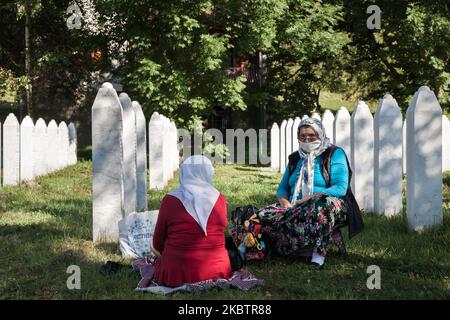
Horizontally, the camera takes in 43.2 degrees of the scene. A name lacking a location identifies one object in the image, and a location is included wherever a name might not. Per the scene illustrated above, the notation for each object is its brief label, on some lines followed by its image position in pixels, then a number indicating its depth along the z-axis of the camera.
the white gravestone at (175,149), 15.93
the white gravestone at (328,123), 10.50
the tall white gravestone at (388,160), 7.68
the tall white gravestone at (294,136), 14.83
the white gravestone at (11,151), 12.00
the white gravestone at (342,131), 9.09
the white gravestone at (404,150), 13.46
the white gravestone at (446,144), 14.52
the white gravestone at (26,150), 12.33
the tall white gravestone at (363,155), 8.28
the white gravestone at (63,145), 17.08
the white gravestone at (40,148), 13.48
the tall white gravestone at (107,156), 6.37
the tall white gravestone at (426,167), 6.55
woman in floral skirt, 5.32
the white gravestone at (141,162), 8.80
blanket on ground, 4.44
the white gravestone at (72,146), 19.06
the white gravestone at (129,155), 7.56
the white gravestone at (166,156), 13.02
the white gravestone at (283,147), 16.50
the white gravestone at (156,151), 11.71
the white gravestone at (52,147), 15.25
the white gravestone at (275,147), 18.03
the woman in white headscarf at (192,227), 4.41
